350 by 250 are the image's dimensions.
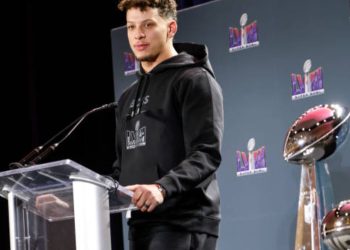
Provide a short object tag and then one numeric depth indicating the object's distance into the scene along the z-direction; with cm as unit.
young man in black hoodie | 481
